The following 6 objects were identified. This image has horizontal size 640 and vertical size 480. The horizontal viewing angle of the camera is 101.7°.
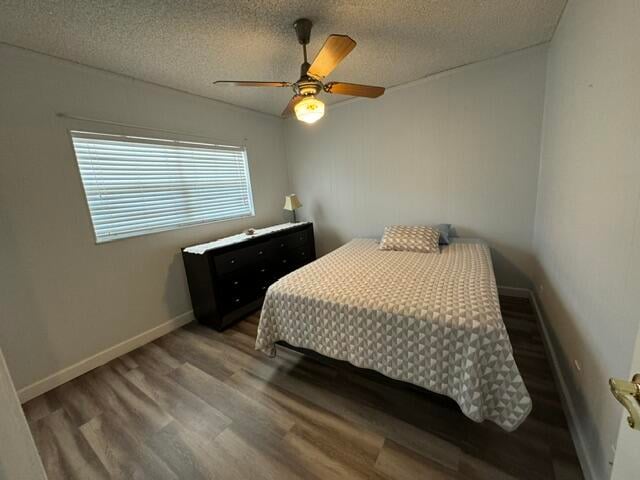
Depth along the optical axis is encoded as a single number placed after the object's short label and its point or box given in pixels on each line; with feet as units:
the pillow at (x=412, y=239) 8.58
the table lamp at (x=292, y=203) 12.10
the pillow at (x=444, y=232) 9.12
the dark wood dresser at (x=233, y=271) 8.38
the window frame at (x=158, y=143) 6.83
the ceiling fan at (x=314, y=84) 5.02
